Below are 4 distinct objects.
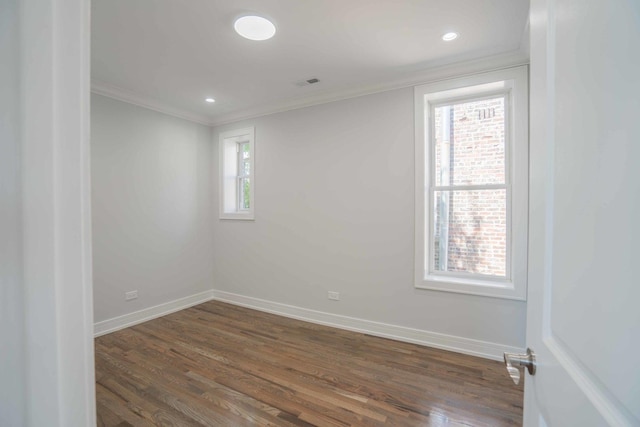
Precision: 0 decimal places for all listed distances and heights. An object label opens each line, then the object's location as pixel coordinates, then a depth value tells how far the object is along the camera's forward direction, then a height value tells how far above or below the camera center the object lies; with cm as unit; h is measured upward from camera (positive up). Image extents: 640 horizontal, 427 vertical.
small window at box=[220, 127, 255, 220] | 422 +52
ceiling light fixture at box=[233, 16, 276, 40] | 205 +138
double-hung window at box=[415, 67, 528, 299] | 250 +24
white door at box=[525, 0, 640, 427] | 38 -1
